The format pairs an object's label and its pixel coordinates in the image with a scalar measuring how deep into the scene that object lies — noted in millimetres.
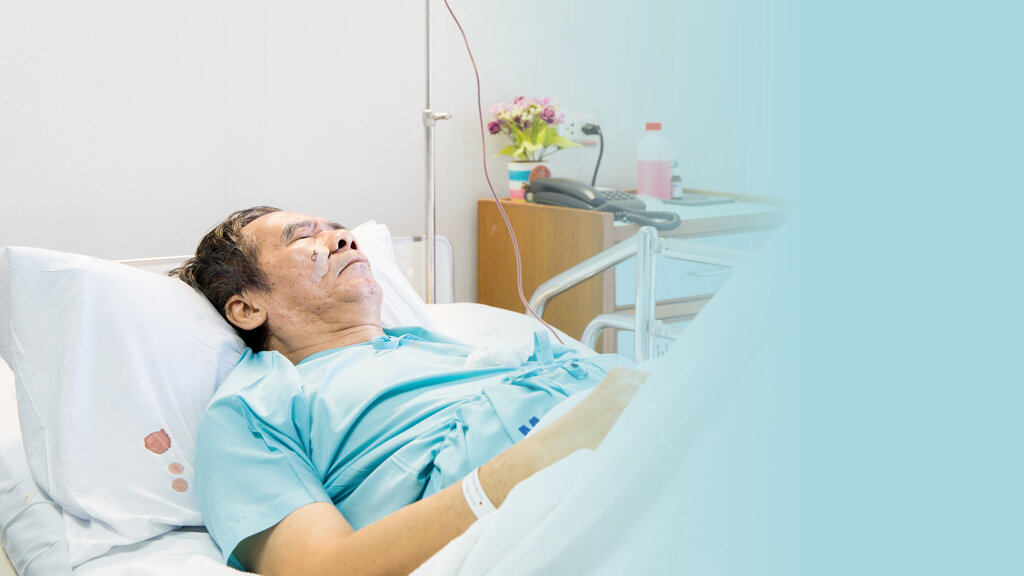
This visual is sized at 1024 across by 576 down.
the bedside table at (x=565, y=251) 2156
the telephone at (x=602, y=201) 2301
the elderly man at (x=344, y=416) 850
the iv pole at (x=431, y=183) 2066
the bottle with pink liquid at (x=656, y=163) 2674
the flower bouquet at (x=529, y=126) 2580
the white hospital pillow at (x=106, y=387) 1164
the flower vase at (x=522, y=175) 2615
